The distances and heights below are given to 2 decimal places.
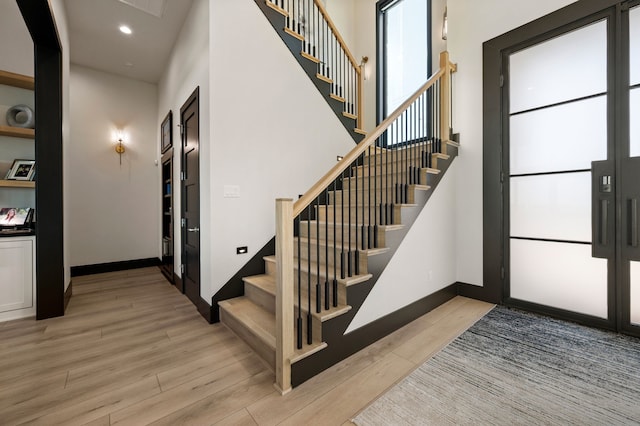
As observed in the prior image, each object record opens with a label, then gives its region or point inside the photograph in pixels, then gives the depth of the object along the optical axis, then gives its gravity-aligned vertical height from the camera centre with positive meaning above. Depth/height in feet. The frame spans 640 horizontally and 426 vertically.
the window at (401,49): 14.70 +9.35
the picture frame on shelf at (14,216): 10.10 -0.13
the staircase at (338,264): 5.82 -1.44
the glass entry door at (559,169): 8.52 +1.43
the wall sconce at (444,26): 13.03 +9.05
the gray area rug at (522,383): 4.99 -3.77
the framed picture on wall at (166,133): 14.25 +4.45
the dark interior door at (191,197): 10.14 +0.60
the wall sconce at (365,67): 17.22 +9.34
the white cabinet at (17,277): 9.22 -2.26
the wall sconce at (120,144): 16.69 +4.22
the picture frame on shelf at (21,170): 10.41 +1.67
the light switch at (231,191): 9.30 +0.72
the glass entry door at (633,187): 7.85 +0.68
